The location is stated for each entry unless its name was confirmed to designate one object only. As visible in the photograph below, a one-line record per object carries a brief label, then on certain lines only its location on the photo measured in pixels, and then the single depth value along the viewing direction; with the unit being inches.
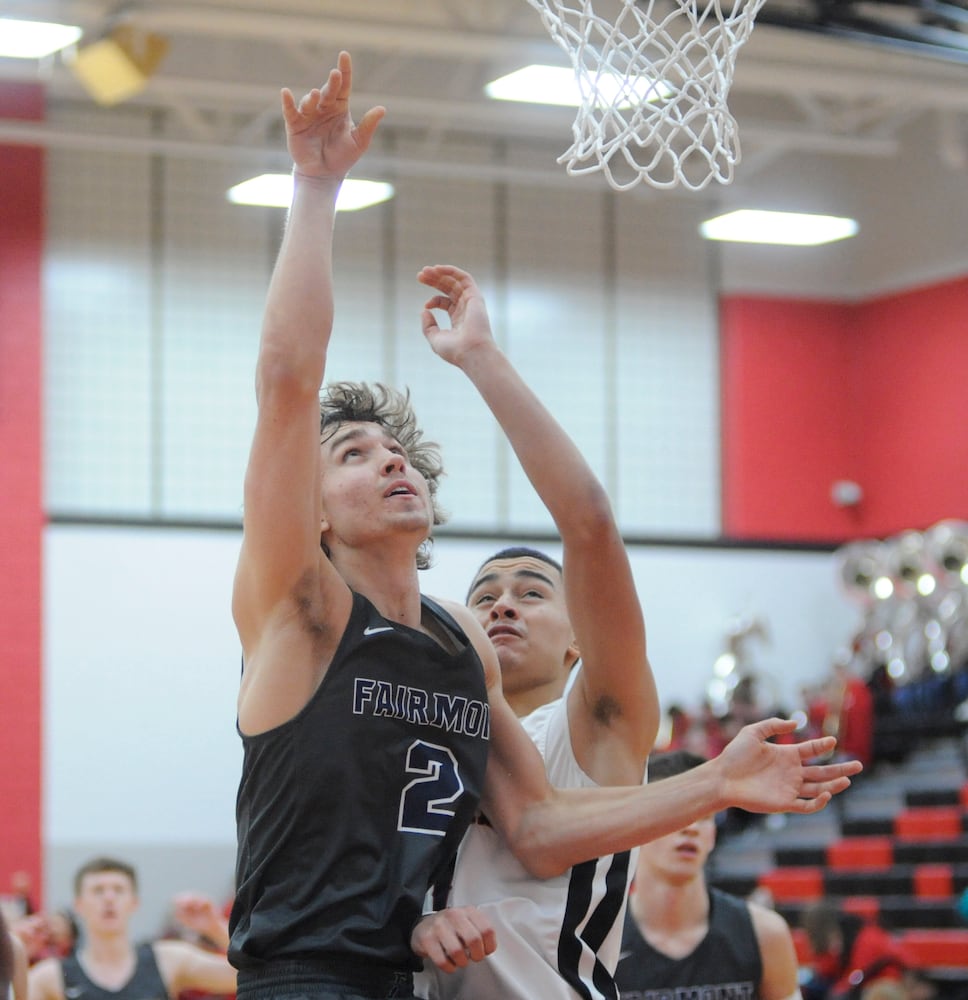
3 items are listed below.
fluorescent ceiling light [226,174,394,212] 583.2
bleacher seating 555.8
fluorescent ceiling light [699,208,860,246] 629.6
